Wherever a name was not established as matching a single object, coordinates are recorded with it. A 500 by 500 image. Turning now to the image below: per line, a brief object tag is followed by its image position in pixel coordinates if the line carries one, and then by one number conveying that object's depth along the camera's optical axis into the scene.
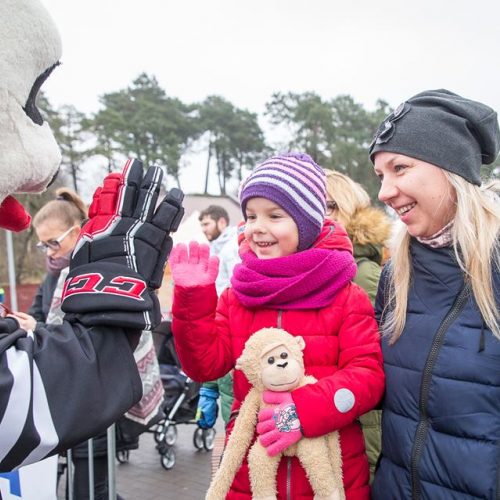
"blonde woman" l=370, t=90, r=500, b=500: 1.63
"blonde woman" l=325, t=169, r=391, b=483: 2.99
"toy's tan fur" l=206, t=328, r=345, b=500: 1.75
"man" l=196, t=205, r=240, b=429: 3.16
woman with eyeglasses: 3.71
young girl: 1.79
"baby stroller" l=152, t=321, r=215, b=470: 5.37
